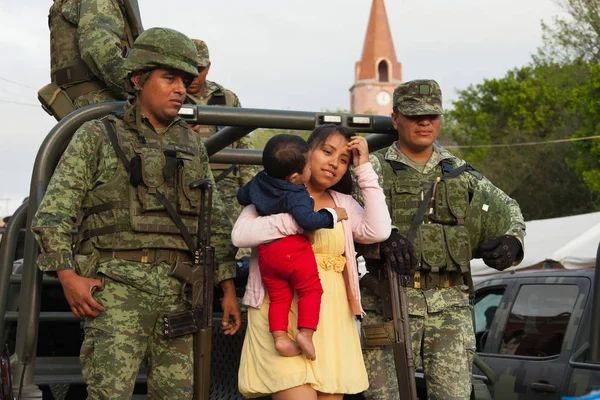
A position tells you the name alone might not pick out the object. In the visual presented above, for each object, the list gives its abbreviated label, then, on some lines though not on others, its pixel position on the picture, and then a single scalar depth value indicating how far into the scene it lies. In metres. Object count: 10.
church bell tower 93.31
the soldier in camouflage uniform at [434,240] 4.23
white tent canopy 15.34
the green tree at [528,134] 37.88
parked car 5.85
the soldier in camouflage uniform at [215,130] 6.16
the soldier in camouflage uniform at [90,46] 4.59
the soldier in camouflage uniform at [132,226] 3.67
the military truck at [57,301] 3.96
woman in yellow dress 3.68
